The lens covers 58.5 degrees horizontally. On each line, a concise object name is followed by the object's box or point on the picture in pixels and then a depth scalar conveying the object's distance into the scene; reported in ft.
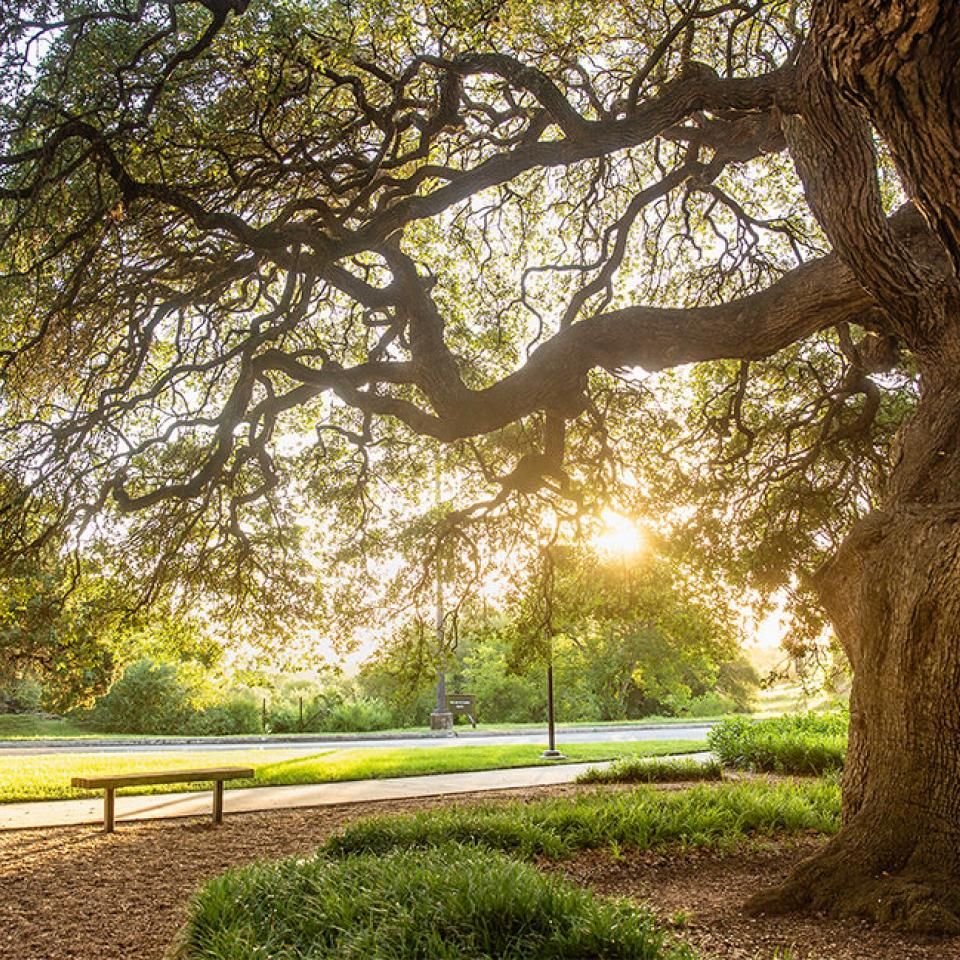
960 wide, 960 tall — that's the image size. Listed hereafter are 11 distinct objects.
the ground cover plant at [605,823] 22.66
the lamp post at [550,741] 49.65
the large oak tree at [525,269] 17.12
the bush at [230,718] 87.20
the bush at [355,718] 90.33
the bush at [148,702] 86.48
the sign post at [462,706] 87.20
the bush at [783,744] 41.34
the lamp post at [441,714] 81.56
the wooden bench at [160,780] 27.30
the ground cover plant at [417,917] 12.67
